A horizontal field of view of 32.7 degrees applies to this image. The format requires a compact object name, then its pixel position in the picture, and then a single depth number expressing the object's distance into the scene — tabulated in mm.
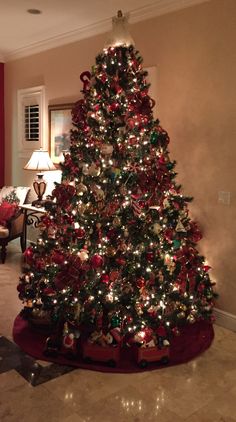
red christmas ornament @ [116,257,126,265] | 2867
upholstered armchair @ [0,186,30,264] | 4984
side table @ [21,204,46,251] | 5109
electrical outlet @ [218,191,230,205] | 3355
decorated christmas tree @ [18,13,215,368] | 2867
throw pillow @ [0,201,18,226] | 5016
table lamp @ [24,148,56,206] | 4859
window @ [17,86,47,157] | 5336
